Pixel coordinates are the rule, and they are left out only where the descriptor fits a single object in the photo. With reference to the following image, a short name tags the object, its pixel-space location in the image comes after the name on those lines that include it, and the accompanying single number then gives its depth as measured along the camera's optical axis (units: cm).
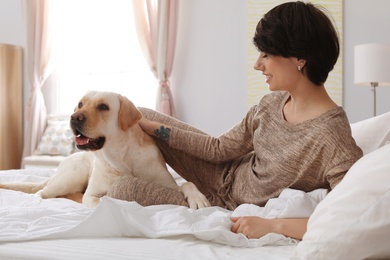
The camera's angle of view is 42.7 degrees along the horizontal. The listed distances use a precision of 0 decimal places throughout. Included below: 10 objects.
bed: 96
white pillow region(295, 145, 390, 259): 94
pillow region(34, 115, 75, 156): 494
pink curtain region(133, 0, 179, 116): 473
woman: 145
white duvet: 126
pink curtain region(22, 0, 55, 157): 526
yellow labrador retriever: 178
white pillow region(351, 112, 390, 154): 182
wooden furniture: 522
